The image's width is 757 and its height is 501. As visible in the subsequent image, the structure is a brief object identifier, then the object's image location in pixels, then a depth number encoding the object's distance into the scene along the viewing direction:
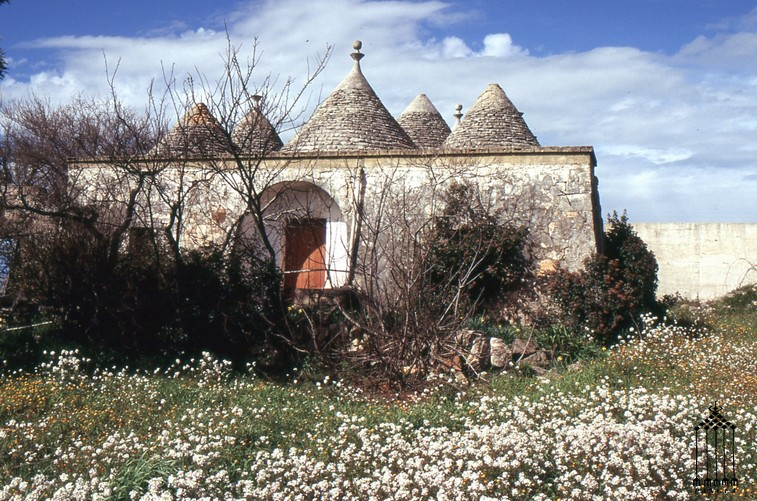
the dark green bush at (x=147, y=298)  9.30
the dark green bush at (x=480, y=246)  11.15
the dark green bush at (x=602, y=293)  10.29
